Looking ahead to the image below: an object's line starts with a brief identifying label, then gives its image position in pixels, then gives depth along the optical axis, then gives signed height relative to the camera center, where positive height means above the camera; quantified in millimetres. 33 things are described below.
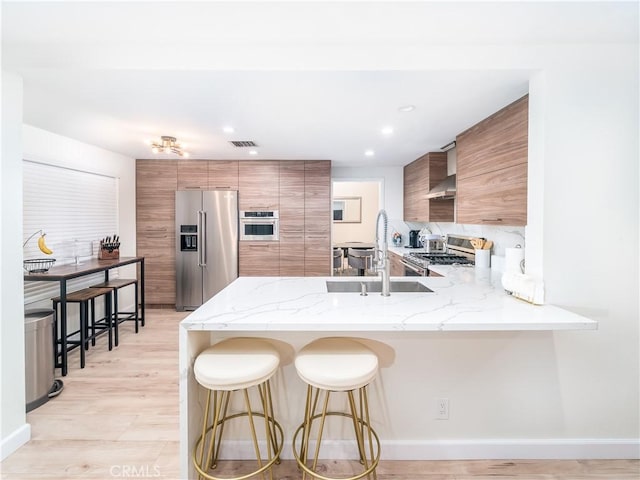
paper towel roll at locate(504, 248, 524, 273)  2219 -160
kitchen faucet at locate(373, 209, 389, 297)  2078 -195
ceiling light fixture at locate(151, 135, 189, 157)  3549 +904
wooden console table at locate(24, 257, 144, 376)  2904 -362
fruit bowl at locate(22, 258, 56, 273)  3124 -304
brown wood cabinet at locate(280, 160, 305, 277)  5000 +223
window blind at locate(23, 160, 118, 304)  3285 +212
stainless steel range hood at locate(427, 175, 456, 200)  3648 +492
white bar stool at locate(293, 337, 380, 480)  1517 -619
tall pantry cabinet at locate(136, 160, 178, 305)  4977 +110
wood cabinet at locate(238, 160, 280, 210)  4973 +706
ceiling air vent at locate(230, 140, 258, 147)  3812 +1015
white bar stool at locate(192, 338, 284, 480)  1521 -636
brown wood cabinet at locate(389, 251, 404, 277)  4637 -436
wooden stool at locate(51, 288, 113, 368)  2992 -855
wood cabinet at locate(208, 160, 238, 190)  4961 +846
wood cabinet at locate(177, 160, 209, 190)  4957 +859
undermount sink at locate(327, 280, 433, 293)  2455 -382
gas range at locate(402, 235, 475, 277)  3746 -274
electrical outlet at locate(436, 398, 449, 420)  1958 -989
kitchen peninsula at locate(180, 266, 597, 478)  1540 -411
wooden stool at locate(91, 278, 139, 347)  3697 -583
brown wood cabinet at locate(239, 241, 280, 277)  5031 -363
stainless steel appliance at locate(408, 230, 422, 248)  5535 -84
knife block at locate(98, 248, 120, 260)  4102 -258
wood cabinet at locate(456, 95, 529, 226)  2258 +500
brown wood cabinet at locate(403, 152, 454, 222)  4344 +632
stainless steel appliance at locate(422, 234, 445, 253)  4852 -142
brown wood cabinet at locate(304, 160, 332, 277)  5008 +224
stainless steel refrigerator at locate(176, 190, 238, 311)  4938 -145
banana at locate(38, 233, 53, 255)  3220 -139
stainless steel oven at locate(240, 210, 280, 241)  5000 +118
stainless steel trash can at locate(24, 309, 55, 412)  2410 -892
